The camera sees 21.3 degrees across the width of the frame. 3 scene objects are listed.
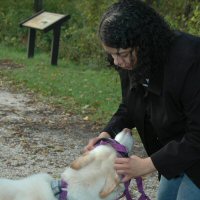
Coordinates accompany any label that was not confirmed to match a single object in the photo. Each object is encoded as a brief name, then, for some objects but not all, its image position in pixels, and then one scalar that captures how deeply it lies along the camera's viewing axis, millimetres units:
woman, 2529
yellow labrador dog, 2762
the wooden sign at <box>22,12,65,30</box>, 11861
